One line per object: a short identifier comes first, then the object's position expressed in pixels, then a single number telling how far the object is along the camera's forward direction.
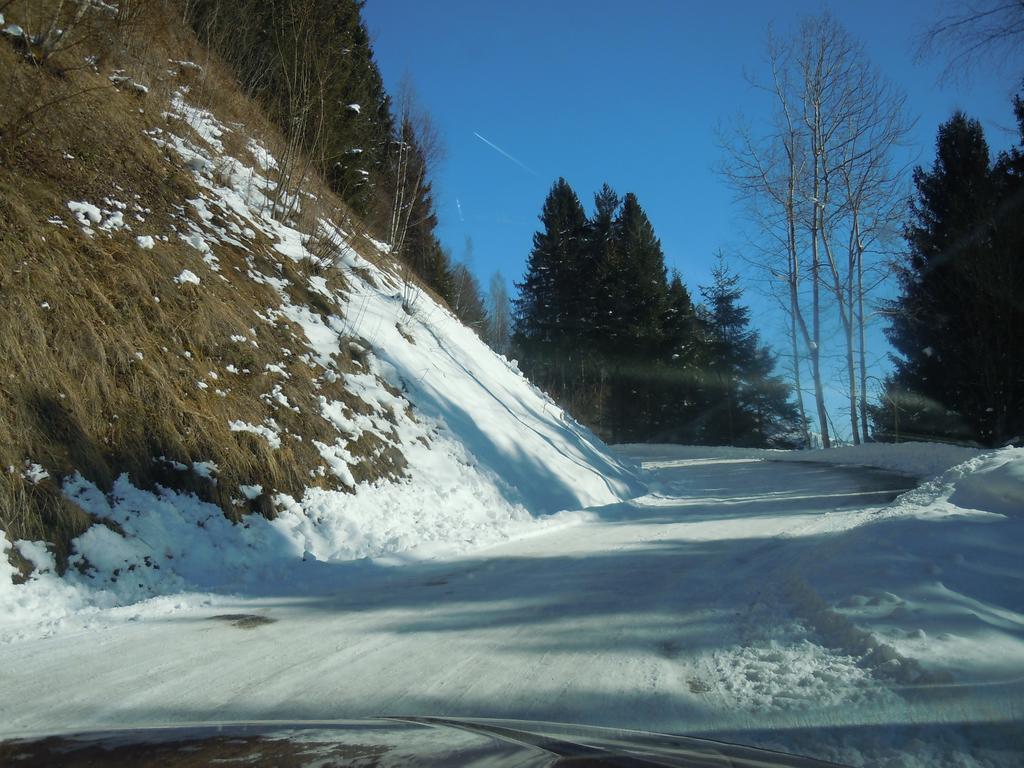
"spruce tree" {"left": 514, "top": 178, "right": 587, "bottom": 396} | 43.25
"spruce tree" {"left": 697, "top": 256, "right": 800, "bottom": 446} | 41.97
